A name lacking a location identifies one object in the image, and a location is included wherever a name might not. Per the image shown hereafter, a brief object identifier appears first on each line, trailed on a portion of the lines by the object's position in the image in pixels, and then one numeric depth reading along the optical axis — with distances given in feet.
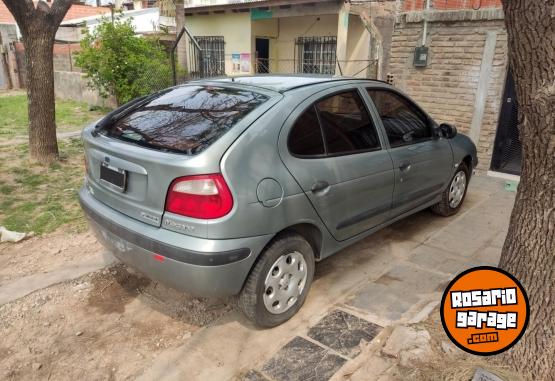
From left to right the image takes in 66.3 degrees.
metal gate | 20.85
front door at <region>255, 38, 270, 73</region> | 47.60
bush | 38.29
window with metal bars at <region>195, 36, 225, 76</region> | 50.55
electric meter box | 22.35
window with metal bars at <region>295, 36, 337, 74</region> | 42.80
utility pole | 50.98
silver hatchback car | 7.98
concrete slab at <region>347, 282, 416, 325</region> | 9.91
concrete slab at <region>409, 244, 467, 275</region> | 12.28
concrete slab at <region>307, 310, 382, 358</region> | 8.82
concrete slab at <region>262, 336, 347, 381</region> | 8.05
